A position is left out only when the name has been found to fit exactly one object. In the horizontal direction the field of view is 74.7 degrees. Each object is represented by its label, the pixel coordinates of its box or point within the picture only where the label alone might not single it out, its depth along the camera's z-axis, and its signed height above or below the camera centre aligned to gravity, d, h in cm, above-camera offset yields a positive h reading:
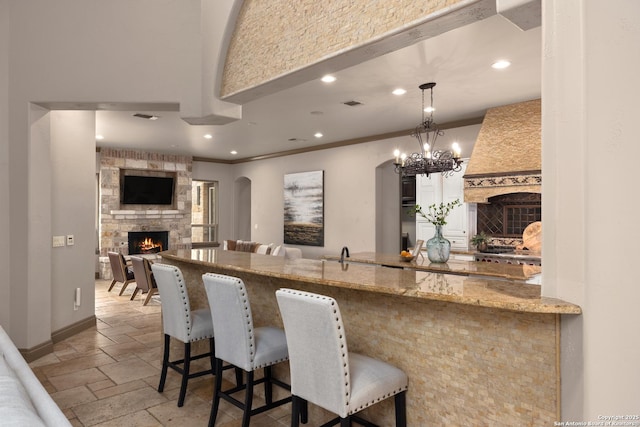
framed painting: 874 +17
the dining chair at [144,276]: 652 -94
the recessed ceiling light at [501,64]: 393 +145
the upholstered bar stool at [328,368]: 190 -75
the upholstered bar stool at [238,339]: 246 -77
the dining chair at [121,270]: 719 -92
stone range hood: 486 +75
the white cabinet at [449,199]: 684 +29
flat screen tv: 941 +61
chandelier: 489 +65
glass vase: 468 -36
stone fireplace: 912 +22
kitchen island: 176 -60
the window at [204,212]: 1116 +12
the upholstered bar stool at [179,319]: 300 -77
